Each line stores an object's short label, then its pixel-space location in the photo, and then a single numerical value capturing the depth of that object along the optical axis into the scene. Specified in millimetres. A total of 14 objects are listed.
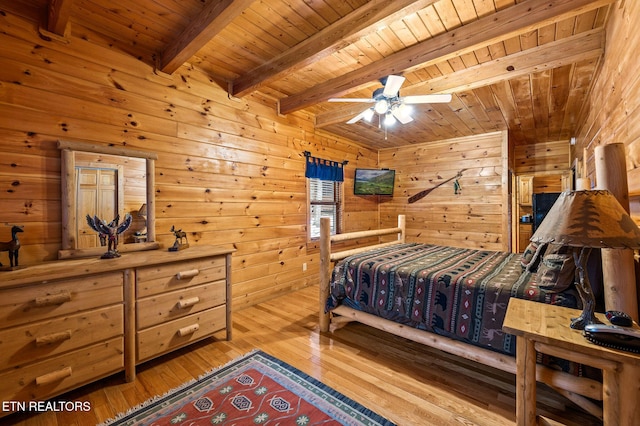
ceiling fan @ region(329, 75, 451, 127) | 2334
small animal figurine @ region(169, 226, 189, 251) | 2445
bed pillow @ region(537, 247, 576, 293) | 1625
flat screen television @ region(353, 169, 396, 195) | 5246
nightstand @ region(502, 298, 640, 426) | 1032
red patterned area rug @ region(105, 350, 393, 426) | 1585
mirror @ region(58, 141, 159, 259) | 2082
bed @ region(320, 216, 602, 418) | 1645
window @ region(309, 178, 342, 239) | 4469
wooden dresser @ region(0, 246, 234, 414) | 1540
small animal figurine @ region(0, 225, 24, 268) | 1696
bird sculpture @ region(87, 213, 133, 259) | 2119
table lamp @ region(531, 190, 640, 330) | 1043
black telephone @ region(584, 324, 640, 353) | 1042
